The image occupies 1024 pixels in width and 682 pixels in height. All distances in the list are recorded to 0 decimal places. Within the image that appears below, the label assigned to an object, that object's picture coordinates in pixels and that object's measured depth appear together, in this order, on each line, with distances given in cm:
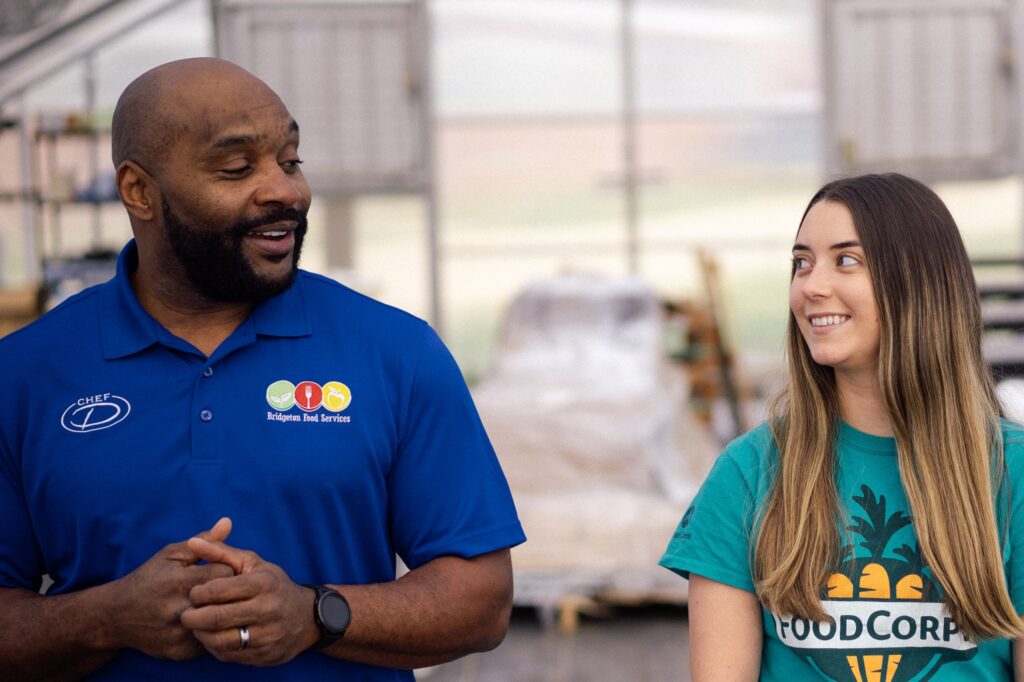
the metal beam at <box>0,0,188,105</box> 664
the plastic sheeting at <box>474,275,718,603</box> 447
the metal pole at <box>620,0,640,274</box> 959
